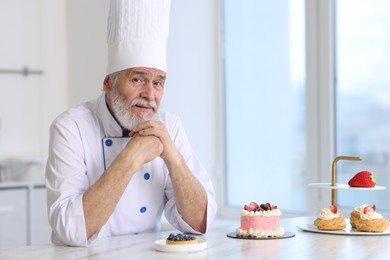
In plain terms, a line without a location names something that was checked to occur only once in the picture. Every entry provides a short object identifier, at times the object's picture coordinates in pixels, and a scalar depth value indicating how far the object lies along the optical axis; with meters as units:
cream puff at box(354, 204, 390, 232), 2.87
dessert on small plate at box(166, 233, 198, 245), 2.47
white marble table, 2.39
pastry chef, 2.83
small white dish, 2.44
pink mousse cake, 2.76
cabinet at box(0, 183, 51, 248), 5.06
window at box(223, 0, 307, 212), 4.98
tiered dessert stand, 2.86
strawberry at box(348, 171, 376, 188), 2.97
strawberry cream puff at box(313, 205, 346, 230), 2.92
